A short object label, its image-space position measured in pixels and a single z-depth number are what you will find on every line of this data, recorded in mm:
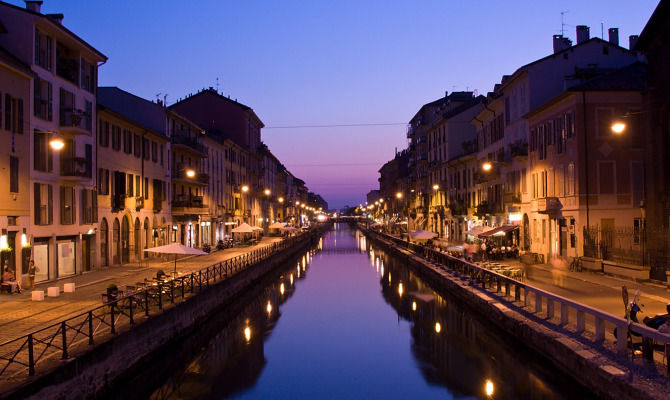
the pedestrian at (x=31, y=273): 24406
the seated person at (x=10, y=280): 22953
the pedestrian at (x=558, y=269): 26453
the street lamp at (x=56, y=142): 21516
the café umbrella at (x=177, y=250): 24688
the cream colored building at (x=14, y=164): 23562
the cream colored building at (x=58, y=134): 26141
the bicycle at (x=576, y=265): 30094
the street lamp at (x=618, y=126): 20062
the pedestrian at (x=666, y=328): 11406
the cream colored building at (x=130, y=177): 34531
